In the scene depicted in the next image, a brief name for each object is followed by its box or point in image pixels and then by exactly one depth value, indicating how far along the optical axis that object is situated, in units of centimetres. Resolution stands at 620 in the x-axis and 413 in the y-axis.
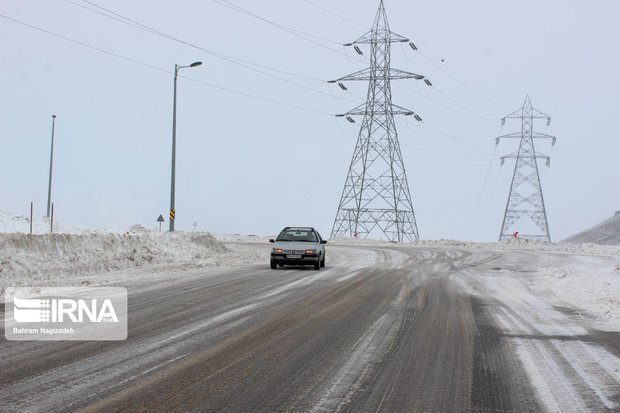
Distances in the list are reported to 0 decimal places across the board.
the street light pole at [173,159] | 3070
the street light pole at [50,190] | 4547
